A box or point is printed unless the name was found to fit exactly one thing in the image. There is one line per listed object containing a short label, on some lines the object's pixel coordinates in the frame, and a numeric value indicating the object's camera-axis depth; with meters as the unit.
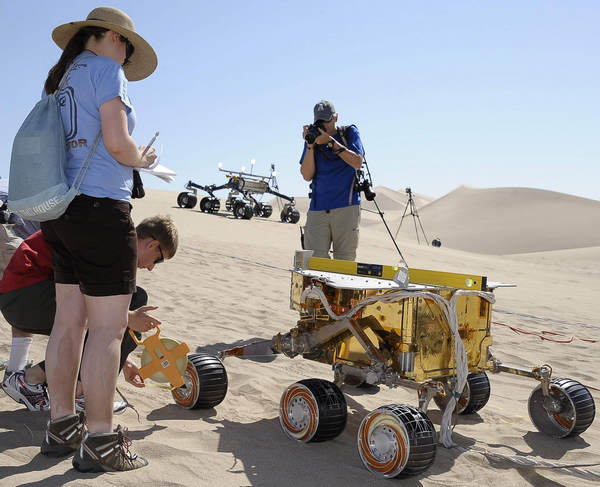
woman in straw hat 2.28
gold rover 2.54
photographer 4.70
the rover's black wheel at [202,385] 3.20
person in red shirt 2.86
